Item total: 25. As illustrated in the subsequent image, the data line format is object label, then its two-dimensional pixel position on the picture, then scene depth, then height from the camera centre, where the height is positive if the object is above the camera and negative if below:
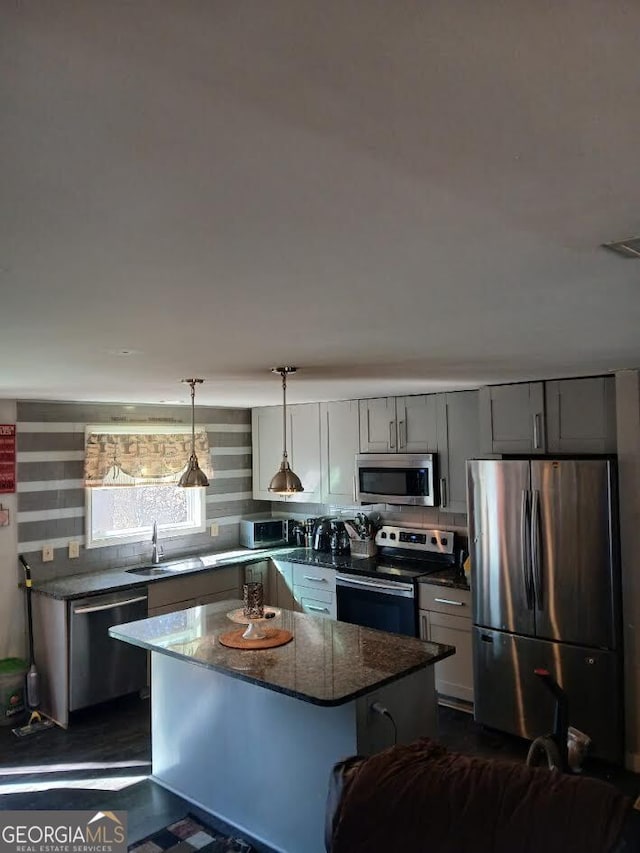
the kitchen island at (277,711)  2.74 -1.20
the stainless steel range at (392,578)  4.58 -0.89
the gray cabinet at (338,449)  5.39 +0.08
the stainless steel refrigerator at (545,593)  3.56 -0.80
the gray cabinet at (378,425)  5.10 +0.26
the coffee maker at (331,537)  5.54 -0.68
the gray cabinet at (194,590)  4.79 -1.02
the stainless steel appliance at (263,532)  5.93 -0.68
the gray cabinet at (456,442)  4.63 +0.10
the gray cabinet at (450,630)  4.31 -1.18
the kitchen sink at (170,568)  4.96 -0.85
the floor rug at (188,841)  2.95 -1.78
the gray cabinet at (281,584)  5.50 -1.08
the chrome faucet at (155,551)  5.30 -0.75
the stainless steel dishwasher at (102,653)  4.29 -1.31
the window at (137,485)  5.00 -0.19
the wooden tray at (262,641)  3.11 -0.89
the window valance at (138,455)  4.97 +0.04
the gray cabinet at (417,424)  4.85 +0.25
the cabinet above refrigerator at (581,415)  3.74 +0.24
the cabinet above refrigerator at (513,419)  4.02 +0.24
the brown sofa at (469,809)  1.26 -0.74
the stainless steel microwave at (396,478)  4.81 -0.16
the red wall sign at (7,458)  4.47 +0.03
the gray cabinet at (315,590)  5.14 -1.08
